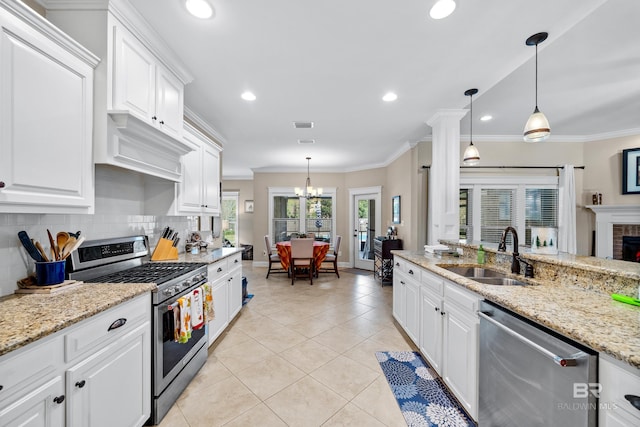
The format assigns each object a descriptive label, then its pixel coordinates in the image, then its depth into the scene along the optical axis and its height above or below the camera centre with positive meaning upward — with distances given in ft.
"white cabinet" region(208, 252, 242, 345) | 8.02 -2.86
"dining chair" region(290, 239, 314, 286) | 15.97 -2.69
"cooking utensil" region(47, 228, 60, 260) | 4.43 -0.65
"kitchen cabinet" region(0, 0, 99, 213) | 3.46 +1.55
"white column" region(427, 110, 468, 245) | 10.24 +1.73
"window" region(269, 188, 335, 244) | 22.40 -0.10
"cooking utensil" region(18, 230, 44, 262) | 4.26 -0.58
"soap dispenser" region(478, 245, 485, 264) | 7.57 -1.25
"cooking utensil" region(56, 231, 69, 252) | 4.62 -0.49
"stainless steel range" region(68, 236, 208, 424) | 5.18 -1.70
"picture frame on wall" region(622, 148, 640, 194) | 12.66 +2.35
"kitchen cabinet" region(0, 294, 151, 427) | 2.80 -2.27
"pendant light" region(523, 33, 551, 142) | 6.14 +2.33
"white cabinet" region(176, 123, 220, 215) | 8.36 +1.37
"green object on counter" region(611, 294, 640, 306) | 3.93 -1.38
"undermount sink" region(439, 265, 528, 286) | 6.08 -1.67
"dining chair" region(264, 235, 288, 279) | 18.21 -3.17
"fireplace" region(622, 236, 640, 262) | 12.48 -1.65
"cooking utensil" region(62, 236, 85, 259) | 4.60 -0.63
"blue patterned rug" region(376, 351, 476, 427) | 5.32 -4.43
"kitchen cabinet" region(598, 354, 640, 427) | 2.53 -1.91
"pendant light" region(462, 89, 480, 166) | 9.02 +2.18
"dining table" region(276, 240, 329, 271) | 17.29 -2.74
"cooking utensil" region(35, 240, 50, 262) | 4.33 -0.66
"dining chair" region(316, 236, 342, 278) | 18.21 -3.22
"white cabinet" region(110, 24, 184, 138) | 5.11 +3.11
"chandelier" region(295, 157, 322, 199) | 18.86 +1.88
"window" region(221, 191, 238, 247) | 27.17 -0.37
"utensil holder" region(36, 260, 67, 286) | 4.34 -1.06
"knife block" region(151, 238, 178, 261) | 7.63 -1.19
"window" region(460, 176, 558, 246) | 14.02 +0.59
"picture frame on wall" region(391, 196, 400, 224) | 16.42 +0.39
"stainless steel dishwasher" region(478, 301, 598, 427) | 2.97 -2.31
